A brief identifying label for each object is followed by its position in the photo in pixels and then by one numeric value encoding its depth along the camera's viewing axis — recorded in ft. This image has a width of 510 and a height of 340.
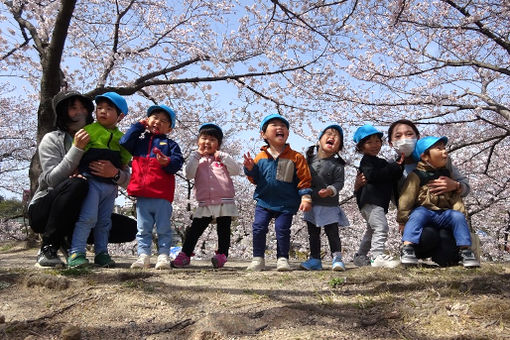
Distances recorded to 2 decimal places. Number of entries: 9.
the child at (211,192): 12.53
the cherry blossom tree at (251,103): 21.14
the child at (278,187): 11.83
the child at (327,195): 12.16
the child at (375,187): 12.25
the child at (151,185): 11.57
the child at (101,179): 10.79
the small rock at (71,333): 5.95
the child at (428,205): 11.09
